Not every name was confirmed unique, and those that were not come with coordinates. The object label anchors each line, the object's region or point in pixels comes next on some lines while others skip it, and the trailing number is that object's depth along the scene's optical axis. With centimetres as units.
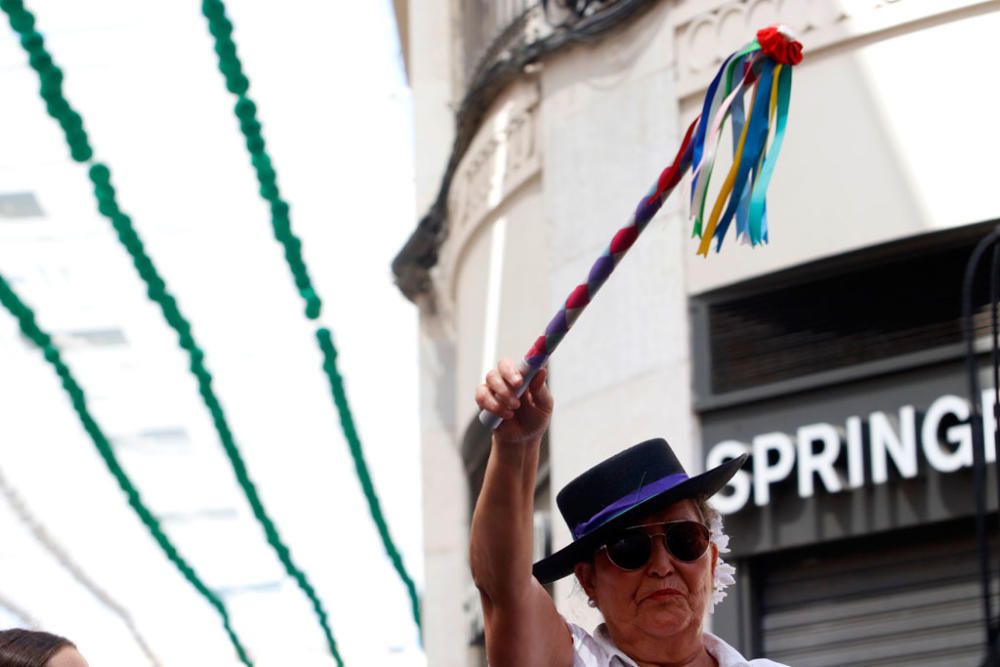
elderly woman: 612
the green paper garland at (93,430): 1220
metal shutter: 1214
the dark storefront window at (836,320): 1247
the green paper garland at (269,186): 1023
